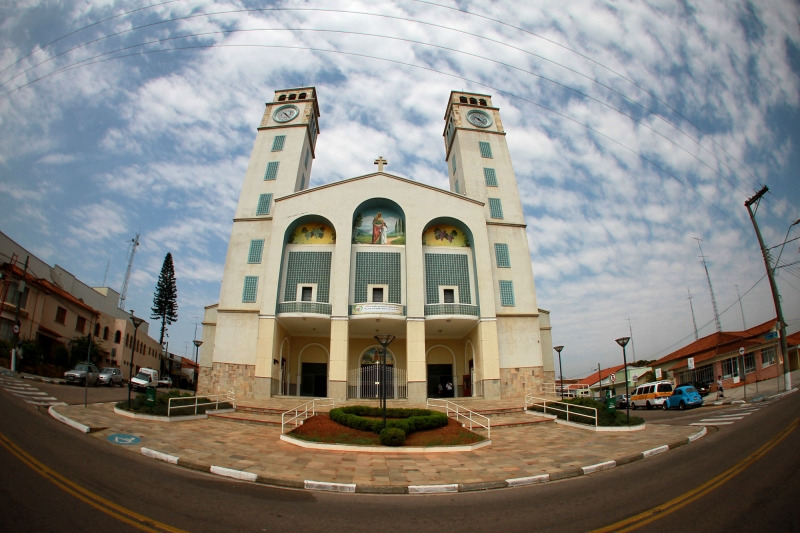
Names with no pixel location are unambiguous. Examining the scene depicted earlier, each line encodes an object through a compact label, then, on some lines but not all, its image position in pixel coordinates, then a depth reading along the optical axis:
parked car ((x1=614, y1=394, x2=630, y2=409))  28.07
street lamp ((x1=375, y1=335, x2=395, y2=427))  13.64
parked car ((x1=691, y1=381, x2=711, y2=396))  27.30
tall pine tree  51.59
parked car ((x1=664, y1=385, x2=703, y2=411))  22.36
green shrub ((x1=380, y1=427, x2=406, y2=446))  11.17
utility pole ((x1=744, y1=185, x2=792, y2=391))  21.16
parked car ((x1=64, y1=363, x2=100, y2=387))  23.38
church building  23.77
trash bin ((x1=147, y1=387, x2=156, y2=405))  14.67
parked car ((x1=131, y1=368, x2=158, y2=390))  26.48
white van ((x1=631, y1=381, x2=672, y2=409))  24.77
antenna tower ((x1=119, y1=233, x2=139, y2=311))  50.38
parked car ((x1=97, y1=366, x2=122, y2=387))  26.53
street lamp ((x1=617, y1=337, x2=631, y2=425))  15.75
